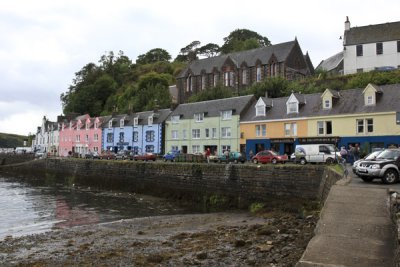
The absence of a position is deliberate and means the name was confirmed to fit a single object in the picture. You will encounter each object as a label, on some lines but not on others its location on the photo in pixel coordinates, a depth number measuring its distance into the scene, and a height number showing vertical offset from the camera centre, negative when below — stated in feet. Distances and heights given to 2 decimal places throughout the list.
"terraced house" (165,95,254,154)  164.55 +11.94
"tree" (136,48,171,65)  492.13 +120.41
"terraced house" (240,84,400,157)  123.24 +11.28
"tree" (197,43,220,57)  431.43 +114.56
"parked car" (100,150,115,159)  177.43 -1.39
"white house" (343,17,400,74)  185.98 +50.71
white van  103.81 -0.23
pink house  246.88 +11.36
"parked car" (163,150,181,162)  147.40 -1.70
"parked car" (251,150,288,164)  111.14 -1.65
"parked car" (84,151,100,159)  188.01 -1.55
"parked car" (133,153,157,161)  157.38 -1.99
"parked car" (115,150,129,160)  170.52 -1.33
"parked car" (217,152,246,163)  123.65 -1.85
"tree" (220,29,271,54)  368.58 +112.04
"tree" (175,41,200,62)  462.02 +121.74
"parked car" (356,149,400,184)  61.46 -2.68
